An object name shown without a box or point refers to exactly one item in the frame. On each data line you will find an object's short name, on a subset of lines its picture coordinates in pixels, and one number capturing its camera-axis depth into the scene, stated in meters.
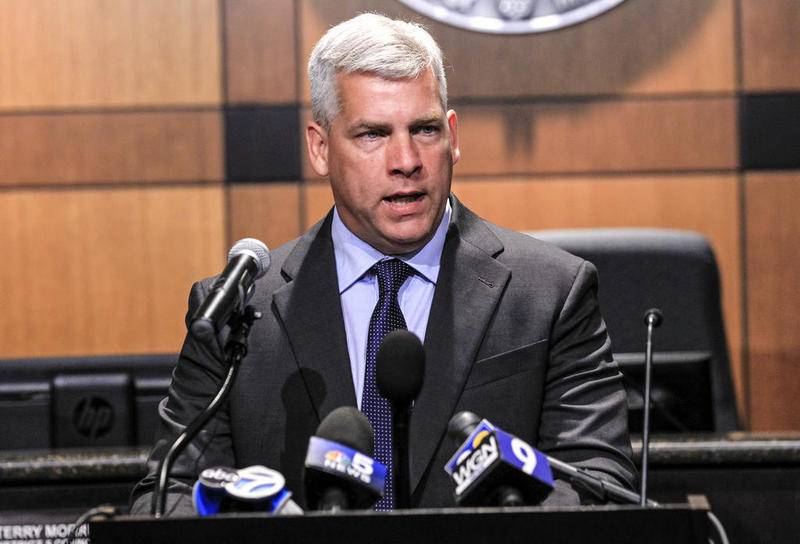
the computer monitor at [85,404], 4.59
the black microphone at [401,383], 3.86
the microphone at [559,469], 3.81
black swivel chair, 4.85
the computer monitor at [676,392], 4.63
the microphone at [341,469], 3.80
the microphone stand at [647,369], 4.06
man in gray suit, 4.22
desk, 4.36
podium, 3.74
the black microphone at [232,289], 3.89
